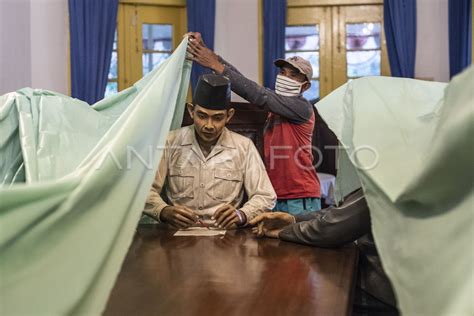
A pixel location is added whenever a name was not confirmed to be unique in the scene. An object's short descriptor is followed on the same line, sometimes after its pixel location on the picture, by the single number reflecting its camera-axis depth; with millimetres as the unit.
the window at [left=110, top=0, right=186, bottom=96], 6367
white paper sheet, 2252
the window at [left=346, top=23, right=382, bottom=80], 6547
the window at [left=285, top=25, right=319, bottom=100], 6598
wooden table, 1356
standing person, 2885
